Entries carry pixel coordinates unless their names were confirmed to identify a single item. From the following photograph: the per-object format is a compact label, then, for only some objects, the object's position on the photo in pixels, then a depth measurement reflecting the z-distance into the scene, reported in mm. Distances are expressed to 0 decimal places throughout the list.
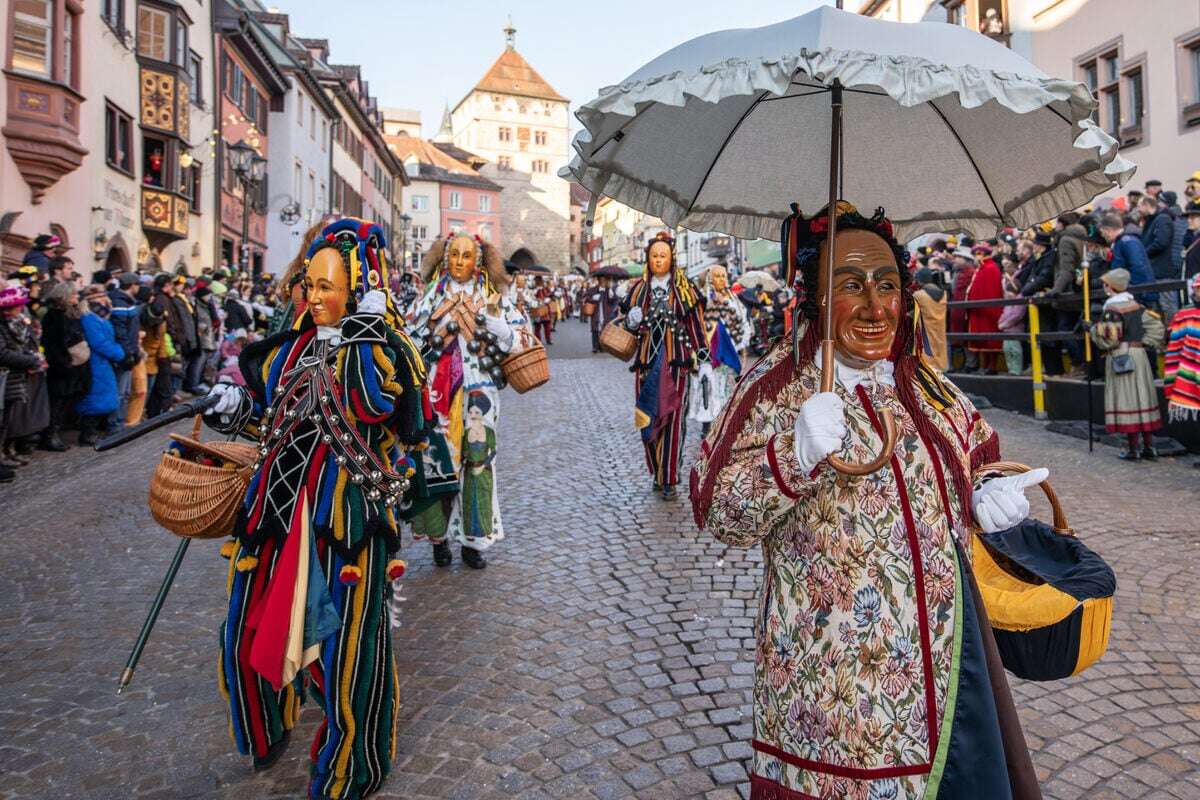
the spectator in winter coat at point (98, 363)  10430
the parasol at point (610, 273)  24362
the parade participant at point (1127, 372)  8711
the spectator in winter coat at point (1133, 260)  9789
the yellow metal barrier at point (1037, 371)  11539
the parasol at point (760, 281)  19547
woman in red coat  13336
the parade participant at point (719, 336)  10172
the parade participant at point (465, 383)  5652
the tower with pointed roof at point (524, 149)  89312
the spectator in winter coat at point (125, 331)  11062
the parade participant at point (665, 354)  7652
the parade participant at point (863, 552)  2041
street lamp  17750
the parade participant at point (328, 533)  2951
